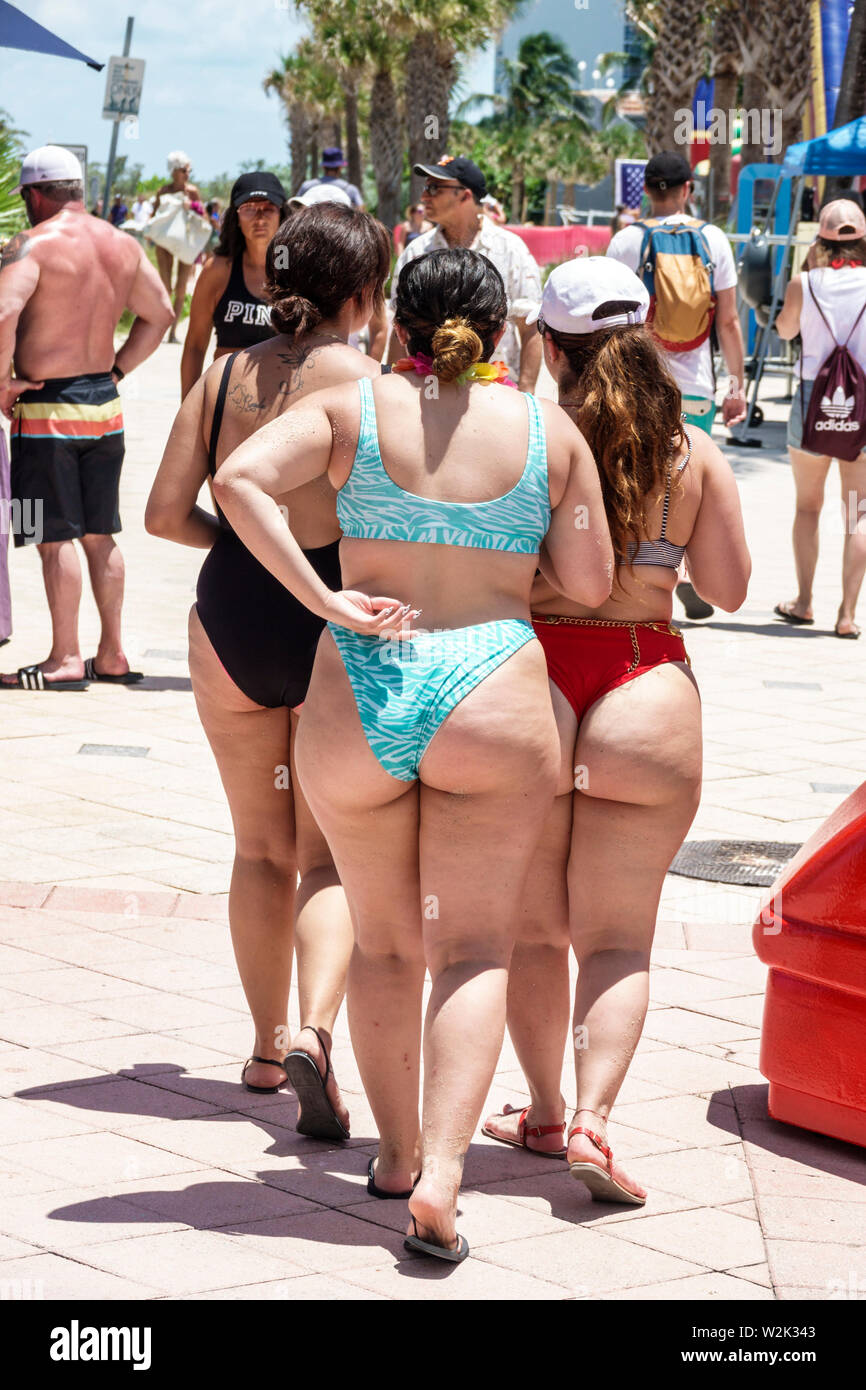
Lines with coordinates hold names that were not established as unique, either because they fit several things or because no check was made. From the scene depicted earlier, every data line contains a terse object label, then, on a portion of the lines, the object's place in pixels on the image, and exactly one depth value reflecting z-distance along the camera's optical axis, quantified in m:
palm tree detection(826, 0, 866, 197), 20.08
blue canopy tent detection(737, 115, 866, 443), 17.75
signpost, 15.25
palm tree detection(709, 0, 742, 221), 33.09
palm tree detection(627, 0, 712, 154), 23.36
